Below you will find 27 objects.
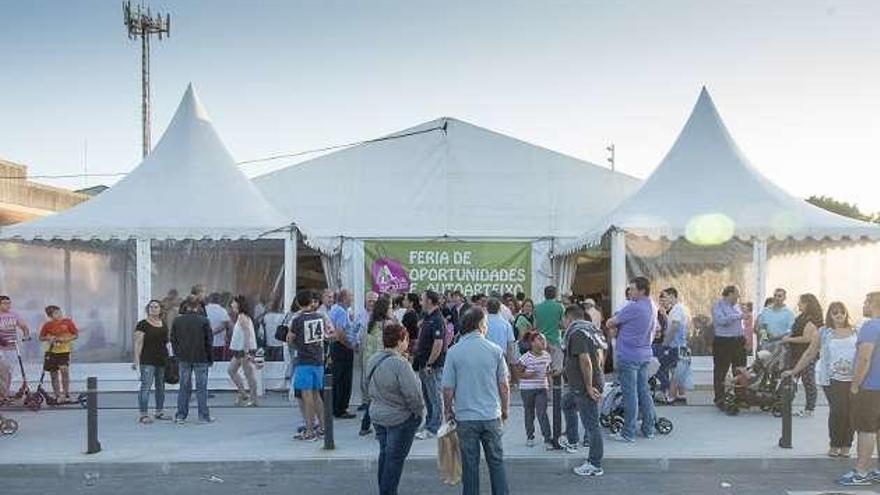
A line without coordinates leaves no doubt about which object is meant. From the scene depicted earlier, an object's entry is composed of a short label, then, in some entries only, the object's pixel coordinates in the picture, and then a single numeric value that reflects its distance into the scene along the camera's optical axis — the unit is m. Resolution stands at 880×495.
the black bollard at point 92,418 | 8.93
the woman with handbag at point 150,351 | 10.87
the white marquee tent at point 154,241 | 14.23
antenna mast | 36.22
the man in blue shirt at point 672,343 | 11.72
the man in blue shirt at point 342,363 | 11.19
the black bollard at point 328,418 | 9.05
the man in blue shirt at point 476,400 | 6.42
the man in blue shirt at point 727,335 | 11.74
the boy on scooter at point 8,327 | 11.90
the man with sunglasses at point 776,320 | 11.77
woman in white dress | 12.06
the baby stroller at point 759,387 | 11.17
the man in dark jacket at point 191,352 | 10.81
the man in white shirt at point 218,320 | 13.52
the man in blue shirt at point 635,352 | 9.38
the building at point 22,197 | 22.61
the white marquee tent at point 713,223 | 13.61
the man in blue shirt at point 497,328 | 9.62
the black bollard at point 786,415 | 8.95
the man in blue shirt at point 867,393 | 7.58
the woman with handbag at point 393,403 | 6.53
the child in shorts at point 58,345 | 12.41
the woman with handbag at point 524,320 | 12.46
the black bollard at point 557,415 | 8.95
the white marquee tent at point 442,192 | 18.69
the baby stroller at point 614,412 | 9.93
